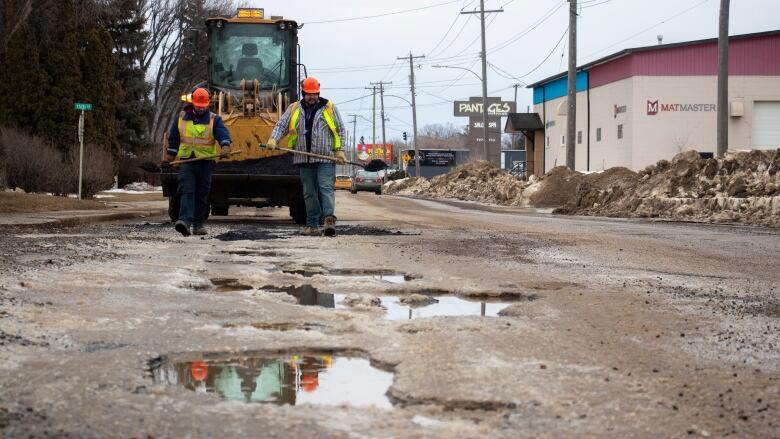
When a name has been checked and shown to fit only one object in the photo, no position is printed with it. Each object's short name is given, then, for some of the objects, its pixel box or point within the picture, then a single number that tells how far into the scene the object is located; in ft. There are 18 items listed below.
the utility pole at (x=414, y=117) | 270.55
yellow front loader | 56.65
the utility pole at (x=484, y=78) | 191.11
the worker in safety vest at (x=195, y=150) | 45.73
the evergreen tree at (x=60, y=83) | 116.67
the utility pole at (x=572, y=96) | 129.08
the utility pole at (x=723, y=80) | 98.99
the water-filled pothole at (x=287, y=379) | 14.10
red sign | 452.88
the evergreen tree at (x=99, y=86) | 122.62
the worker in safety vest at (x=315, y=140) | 44.57
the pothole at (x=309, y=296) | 23.58
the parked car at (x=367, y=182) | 213.25
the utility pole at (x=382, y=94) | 390.13
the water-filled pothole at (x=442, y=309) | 22.29
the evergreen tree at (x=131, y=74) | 153.99
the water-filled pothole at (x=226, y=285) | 25.86
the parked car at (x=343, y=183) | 249.96
